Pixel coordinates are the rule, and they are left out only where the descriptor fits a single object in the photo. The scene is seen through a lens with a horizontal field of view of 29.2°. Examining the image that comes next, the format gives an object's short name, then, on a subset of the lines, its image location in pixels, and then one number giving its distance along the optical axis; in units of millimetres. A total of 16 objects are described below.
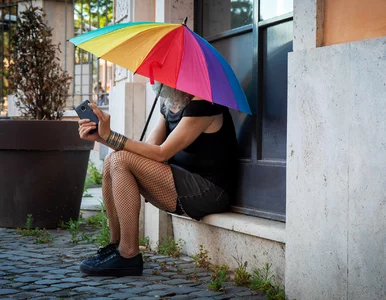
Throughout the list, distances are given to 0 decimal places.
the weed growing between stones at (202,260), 4922
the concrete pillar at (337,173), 3326
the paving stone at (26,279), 4449
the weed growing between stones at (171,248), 5359
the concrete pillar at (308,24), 3775
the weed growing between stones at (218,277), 4215
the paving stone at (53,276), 4543
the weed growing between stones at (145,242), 5777
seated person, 4605
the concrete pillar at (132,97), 5898
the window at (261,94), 4621
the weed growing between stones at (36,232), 5918
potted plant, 6387
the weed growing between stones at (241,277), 4371
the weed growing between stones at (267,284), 4016
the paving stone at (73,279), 4461
